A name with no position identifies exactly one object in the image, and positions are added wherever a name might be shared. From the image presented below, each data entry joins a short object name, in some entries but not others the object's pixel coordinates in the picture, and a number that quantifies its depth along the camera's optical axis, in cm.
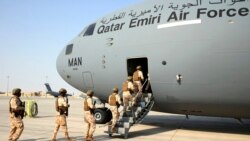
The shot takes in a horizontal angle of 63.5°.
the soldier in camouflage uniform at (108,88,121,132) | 824
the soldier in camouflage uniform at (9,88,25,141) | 687
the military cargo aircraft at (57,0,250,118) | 764
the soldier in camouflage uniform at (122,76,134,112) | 869
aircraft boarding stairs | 809
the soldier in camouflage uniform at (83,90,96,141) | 710
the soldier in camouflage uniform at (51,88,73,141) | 684
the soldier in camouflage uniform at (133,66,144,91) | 896
